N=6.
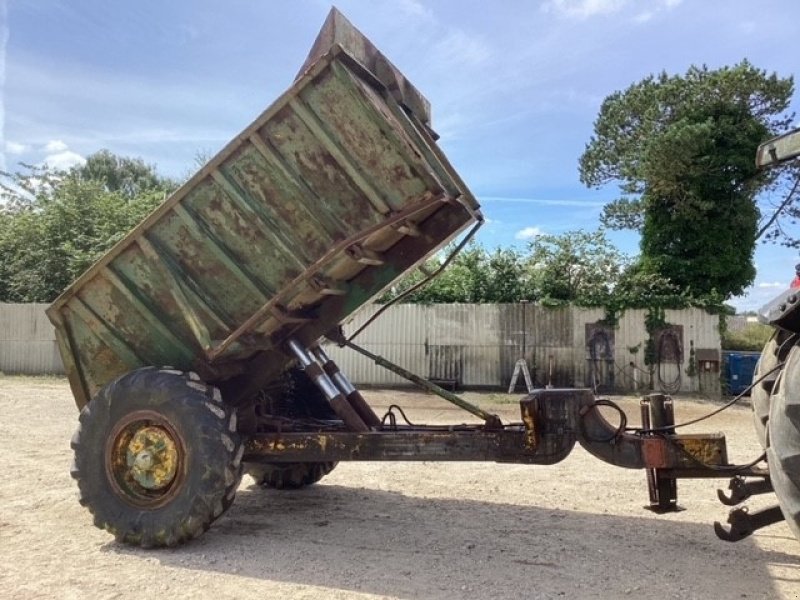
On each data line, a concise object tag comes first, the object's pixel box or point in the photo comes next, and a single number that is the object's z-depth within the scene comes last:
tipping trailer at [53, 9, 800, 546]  5.12
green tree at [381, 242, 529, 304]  22.30
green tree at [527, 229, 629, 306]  21.72
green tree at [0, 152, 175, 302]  26.70
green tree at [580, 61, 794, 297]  26.19
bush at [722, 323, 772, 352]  23.22
